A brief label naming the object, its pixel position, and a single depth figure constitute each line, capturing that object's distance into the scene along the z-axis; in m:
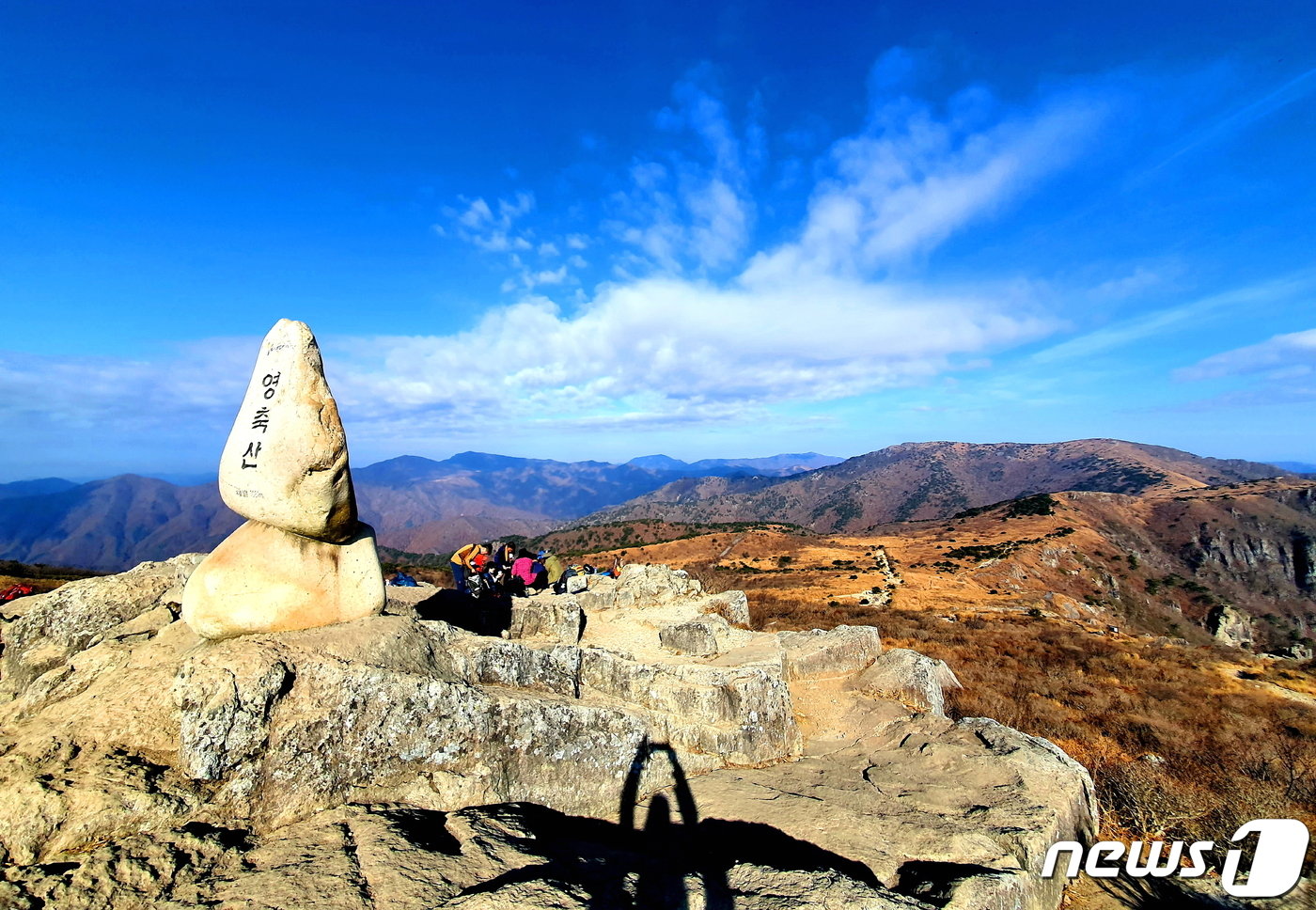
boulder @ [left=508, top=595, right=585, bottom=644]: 11.02
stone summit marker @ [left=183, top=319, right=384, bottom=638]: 6.69
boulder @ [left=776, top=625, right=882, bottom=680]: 13.54
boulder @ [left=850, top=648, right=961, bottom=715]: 12.31
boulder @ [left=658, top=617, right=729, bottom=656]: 11.73
